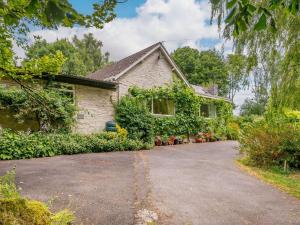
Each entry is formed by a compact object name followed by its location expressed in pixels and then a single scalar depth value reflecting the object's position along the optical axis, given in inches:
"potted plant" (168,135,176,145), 594.6
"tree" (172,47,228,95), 1772.9
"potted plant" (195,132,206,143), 679.1
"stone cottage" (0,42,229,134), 493.4
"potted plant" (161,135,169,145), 580.1
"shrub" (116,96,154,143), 530.0
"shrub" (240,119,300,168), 324.8
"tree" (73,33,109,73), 1599.4
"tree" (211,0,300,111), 239.5
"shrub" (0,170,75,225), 92.8
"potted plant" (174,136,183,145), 620.2
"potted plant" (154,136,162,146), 562.2
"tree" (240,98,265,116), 1613.3
